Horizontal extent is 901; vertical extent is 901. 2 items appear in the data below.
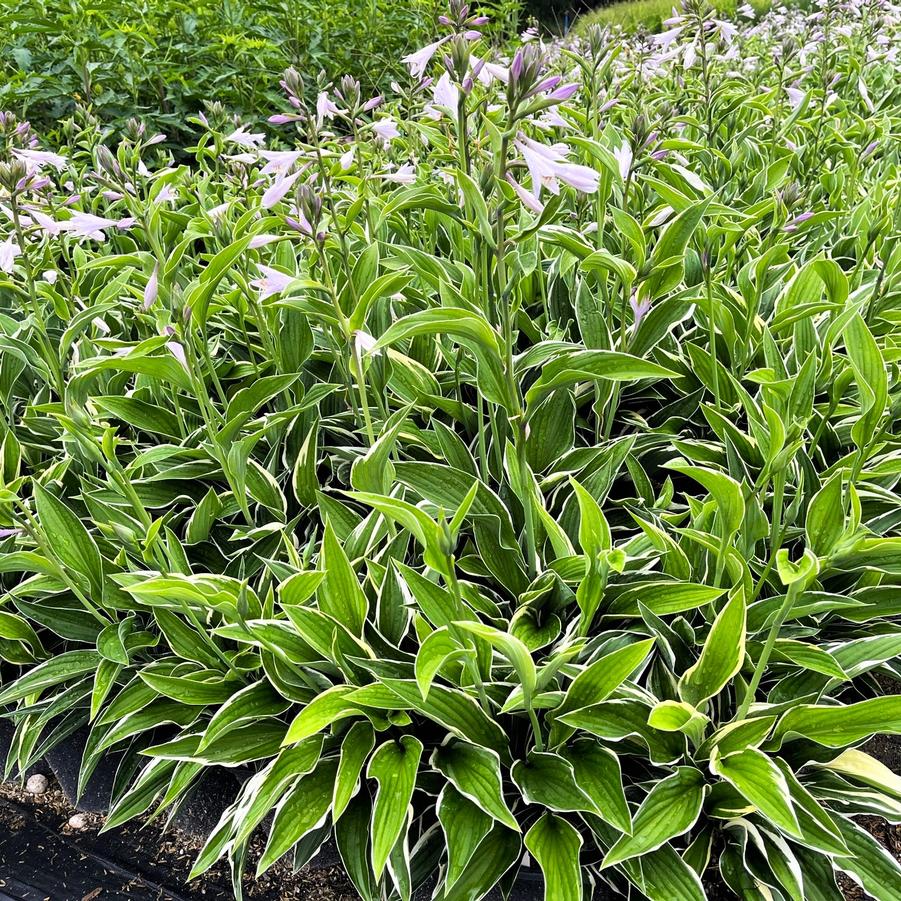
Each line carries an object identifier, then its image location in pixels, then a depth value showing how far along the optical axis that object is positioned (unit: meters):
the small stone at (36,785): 0.81
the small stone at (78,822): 0.77
